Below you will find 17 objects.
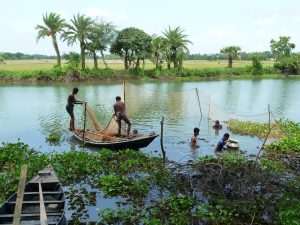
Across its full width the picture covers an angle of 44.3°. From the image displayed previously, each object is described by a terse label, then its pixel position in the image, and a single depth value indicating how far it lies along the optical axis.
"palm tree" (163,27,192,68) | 60.12
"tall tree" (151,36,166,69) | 57.06
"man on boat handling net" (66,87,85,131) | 17.98
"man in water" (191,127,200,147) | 16.83
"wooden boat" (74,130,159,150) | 15.40
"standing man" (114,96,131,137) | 16.31
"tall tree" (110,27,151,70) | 55.27
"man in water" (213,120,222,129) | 20.83
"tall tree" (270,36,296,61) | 77.44
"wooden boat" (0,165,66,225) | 8.22
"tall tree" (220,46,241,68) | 71.12
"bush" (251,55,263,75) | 64.88
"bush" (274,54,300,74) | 63.97
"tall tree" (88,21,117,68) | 55.38
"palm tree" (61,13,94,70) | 53.49
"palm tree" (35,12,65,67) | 53.19
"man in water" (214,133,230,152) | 15.65
